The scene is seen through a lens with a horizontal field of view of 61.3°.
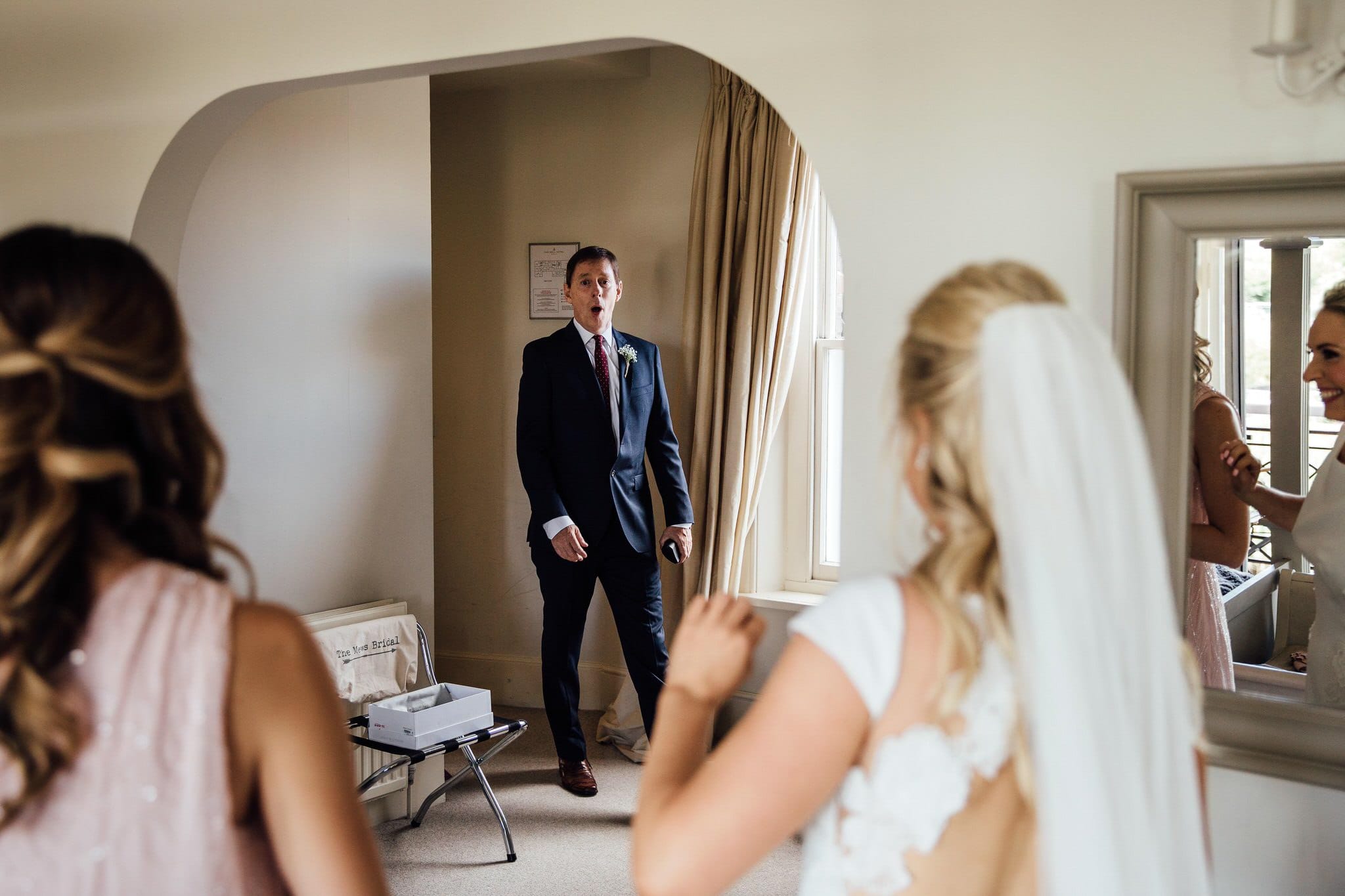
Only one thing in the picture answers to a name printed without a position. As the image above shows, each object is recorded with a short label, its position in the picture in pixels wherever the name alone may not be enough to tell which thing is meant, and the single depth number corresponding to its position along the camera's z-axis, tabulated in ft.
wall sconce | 5.49
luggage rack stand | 11.09
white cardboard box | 11.08
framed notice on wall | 16.48
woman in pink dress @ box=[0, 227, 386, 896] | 3.23
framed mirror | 5.85
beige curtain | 14.15
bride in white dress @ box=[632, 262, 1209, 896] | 3.54
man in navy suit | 13.64
